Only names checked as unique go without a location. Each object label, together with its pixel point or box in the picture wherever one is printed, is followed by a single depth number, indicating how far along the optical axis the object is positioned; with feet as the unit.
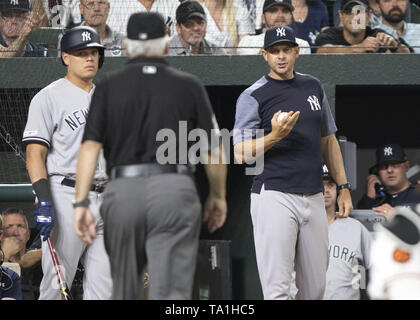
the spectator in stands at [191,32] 50.78
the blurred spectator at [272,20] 50.78
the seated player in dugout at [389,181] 49.24
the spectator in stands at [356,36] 51.03
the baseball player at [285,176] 31.37
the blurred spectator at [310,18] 53.06
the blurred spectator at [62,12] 51.93
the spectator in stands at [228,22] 52.60
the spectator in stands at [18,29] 50.72
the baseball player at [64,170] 32.37
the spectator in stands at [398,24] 52.95
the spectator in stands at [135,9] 51.29
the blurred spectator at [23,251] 45.80
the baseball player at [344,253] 43.01
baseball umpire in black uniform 22.76
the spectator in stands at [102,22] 50.57
